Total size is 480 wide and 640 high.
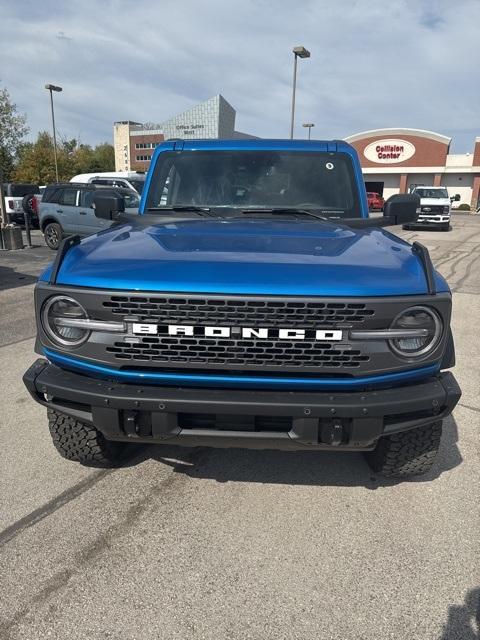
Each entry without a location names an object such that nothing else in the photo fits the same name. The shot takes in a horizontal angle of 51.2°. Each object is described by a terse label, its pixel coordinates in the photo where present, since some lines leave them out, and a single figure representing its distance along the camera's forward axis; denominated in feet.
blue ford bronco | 7.32
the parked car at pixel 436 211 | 72.13
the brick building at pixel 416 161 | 166.50
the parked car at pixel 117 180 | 67.62
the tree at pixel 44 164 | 156.46
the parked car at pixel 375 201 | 108.22
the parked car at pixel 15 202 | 60.85
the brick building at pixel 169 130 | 187.62
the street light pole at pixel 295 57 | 68.64
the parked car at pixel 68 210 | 45.06
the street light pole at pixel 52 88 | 98.12
